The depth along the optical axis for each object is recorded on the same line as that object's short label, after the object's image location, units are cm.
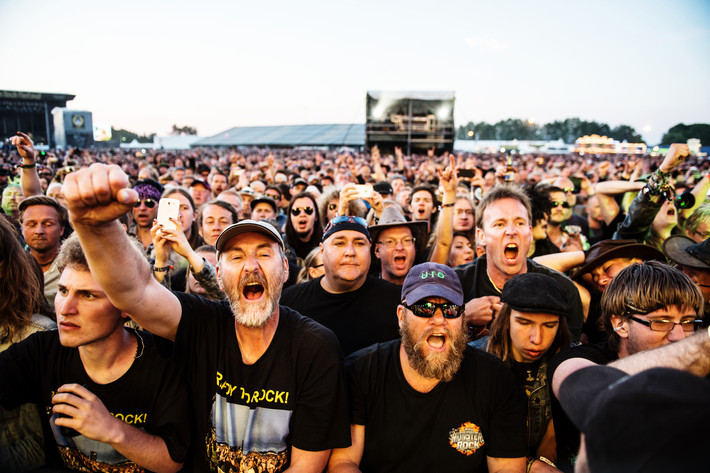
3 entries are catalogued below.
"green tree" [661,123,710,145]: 6512
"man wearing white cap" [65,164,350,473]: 187
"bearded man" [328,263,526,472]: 200
